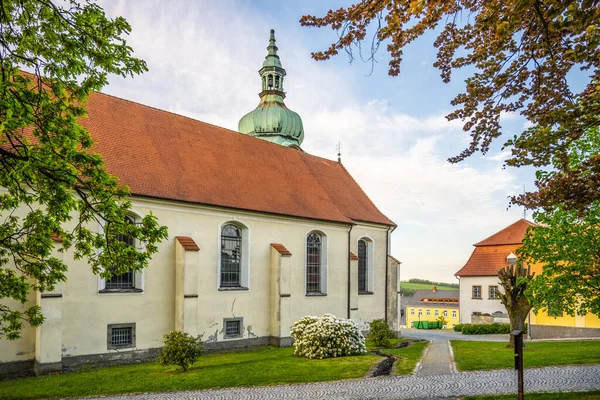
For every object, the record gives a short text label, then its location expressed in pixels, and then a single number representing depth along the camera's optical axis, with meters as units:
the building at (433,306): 58.69
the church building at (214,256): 14.50
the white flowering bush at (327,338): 15.78
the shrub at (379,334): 20.20
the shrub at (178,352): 13.17
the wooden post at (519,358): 7.65
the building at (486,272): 34.88
